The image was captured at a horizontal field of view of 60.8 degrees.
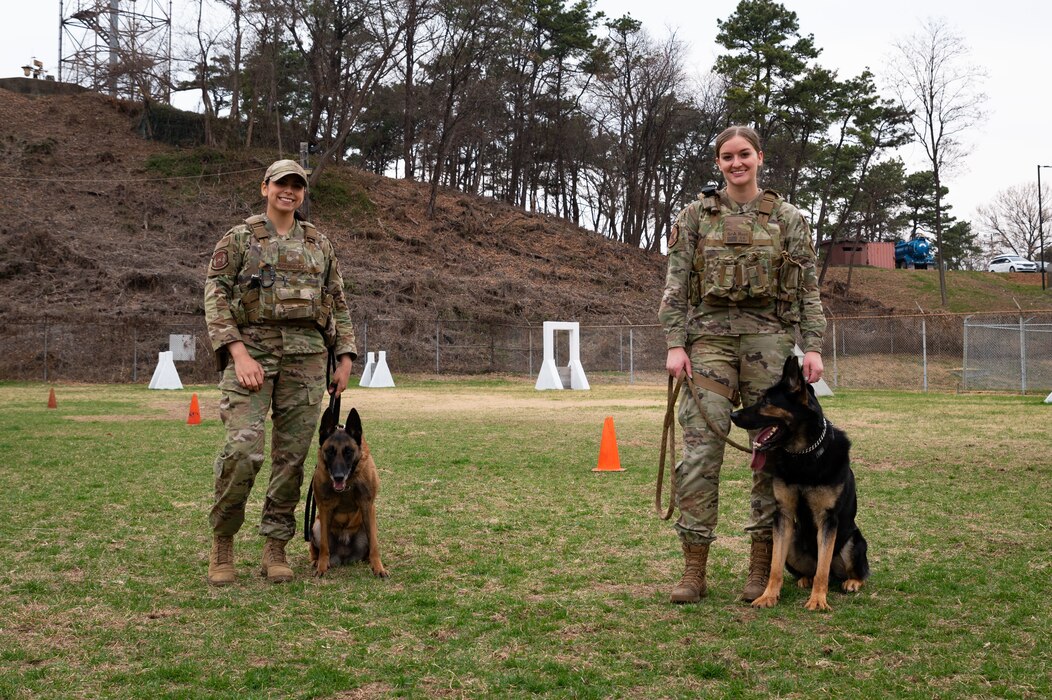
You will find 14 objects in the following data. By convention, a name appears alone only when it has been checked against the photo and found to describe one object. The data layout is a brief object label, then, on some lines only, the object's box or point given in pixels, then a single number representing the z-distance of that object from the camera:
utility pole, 60.21
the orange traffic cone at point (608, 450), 9.92
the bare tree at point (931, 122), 42.62
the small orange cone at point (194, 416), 15.22
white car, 59.44
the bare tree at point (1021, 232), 65.44
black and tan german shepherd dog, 4.24
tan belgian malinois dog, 5.04
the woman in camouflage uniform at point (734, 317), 4.54
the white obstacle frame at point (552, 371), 26.52
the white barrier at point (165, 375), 26.72
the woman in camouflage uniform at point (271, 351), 4.92
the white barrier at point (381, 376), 28.30
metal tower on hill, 45.00
